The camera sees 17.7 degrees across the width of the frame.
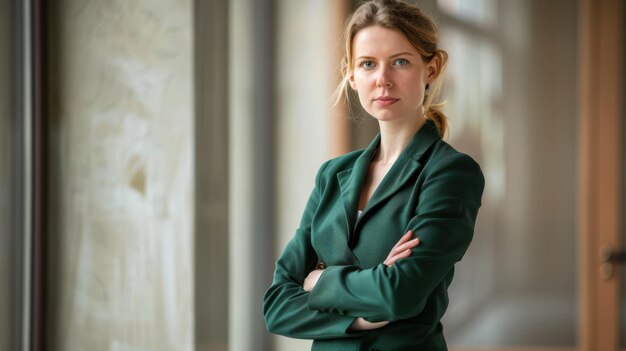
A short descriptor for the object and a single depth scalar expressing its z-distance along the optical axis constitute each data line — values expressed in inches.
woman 141.1
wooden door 255.2
